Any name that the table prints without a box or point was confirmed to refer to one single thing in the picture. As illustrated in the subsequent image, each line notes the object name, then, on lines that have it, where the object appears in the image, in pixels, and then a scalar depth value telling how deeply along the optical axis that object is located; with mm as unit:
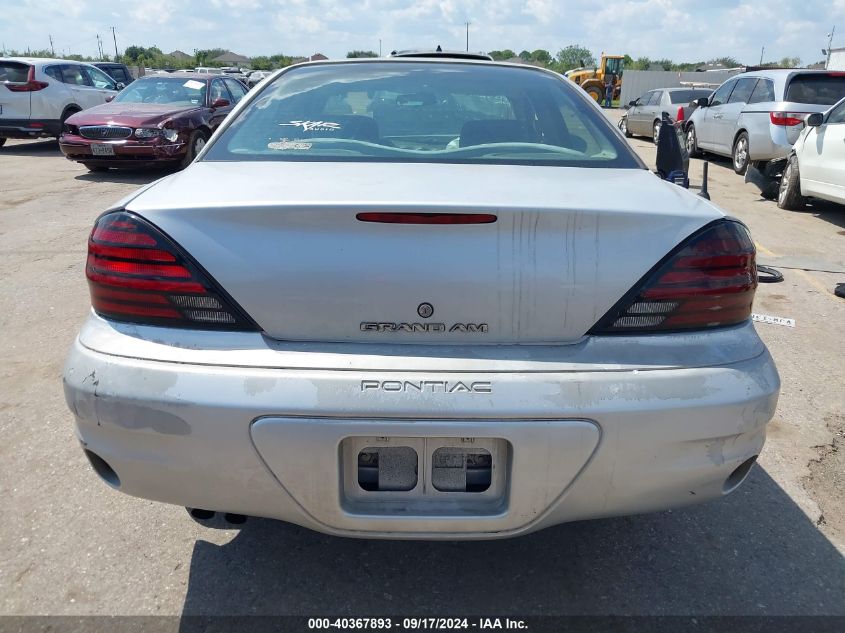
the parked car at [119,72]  25405
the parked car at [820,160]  7543
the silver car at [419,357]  1693
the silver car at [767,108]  10031
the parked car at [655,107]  16547
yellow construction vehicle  40547
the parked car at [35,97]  13448
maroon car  9945
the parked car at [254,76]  31852
